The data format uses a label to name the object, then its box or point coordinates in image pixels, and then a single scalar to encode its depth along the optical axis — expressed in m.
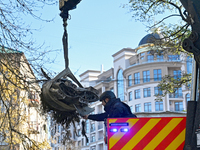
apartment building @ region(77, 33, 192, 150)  65.69
